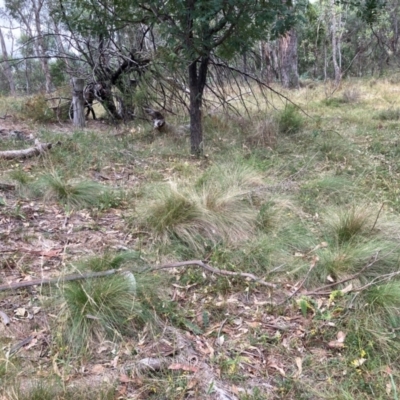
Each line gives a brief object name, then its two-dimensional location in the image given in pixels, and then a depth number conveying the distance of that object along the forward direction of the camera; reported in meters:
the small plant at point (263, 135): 5.91
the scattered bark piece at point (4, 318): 2.10
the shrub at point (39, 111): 7.14
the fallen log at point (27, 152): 4.66
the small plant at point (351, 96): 9.91
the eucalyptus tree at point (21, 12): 14.71
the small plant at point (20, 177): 3.92
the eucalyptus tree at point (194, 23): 4.37
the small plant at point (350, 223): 3.07
